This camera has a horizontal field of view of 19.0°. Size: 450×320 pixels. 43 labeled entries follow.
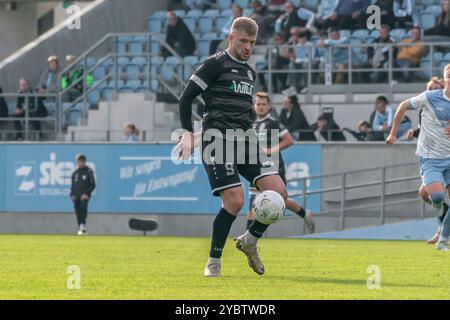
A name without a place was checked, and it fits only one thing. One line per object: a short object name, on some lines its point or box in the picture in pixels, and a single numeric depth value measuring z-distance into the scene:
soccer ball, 12.51
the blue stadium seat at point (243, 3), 32.13
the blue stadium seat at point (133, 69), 31.03
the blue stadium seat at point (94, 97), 31.23
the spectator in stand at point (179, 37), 31.17
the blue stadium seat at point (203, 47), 31.27
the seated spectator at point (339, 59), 28.61
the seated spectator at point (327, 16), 29.61
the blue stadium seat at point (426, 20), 29.41
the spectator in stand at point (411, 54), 27.73
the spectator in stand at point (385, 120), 26.66
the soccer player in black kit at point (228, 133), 12.59
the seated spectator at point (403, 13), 29.09
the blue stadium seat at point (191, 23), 32.07
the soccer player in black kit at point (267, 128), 19.31
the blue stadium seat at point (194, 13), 32.33
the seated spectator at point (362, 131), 27.25
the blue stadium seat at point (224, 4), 32.69
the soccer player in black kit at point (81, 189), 28.50
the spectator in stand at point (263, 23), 30.69
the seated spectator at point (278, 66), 28.95
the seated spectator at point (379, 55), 28.08
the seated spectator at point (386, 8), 29.02
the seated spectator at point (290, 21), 30.09
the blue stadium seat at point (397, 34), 28.95
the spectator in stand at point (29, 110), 30.73
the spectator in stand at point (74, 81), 31.22
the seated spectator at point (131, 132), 28.78
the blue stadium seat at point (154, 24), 33.19
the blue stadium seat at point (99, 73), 31.61
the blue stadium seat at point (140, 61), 31.08
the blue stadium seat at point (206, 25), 32.06
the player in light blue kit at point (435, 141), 16.75
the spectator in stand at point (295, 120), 27.41
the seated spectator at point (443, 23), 28.36
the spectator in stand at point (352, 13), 29.45
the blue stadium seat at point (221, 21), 31.83
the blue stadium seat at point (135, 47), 31.64
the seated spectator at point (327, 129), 27.62
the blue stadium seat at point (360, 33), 29.33
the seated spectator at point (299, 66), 28.77
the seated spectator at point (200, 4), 32.97
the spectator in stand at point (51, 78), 31.61
